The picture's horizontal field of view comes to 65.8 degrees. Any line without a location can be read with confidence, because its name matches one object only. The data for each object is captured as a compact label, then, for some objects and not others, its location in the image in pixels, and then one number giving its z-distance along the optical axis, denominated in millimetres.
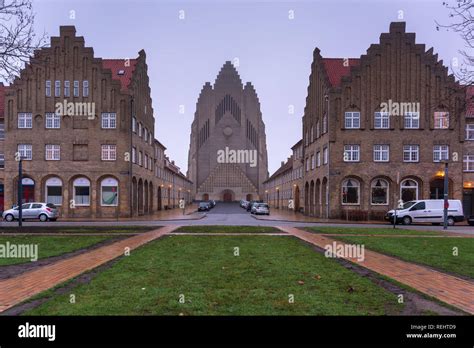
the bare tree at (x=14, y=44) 15031
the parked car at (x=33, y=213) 29953
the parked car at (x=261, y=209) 43616
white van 29172
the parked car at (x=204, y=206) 55512
